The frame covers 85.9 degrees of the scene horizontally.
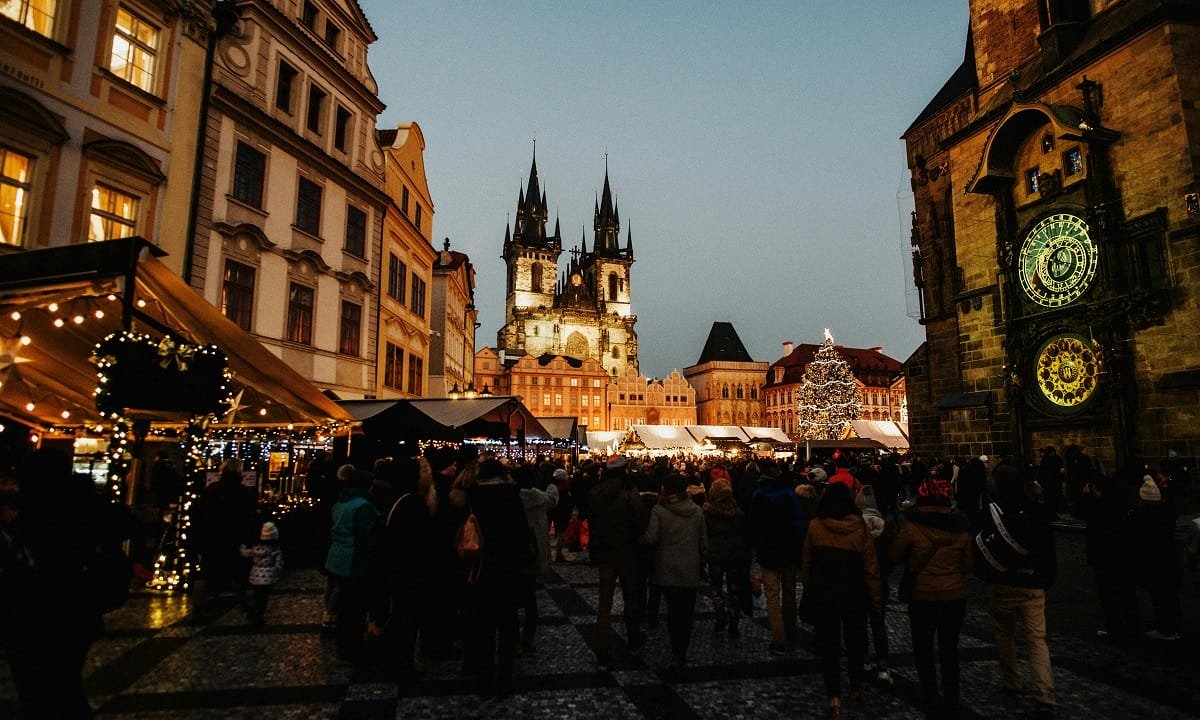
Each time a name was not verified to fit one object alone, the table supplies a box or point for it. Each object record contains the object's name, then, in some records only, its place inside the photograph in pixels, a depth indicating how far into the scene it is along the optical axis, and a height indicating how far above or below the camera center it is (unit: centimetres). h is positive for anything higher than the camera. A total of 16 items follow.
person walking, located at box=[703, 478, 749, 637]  700 -102
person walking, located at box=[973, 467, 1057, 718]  471 -82
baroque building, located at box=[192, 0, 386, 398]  1549 +693
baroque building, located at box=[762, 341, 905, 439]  8588 +895
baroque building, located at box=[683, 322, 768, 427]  9519 +854
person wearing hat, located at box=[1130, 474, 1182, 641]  649 -102
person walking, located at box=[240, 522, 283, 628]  722 -136
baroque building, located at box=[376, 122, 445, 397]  2217 +661
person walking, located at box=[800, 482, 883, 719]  482 -99
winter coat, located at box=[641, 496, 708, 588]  581 -85
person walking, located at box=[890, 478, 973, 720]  465 -97
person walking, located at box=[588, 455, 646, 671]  618 -90
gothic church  10288 +2576
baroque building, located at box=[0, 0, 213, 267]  1115 +631
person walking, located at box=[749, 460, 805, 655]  646 -97
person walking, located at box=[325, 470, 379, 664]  595 -111
